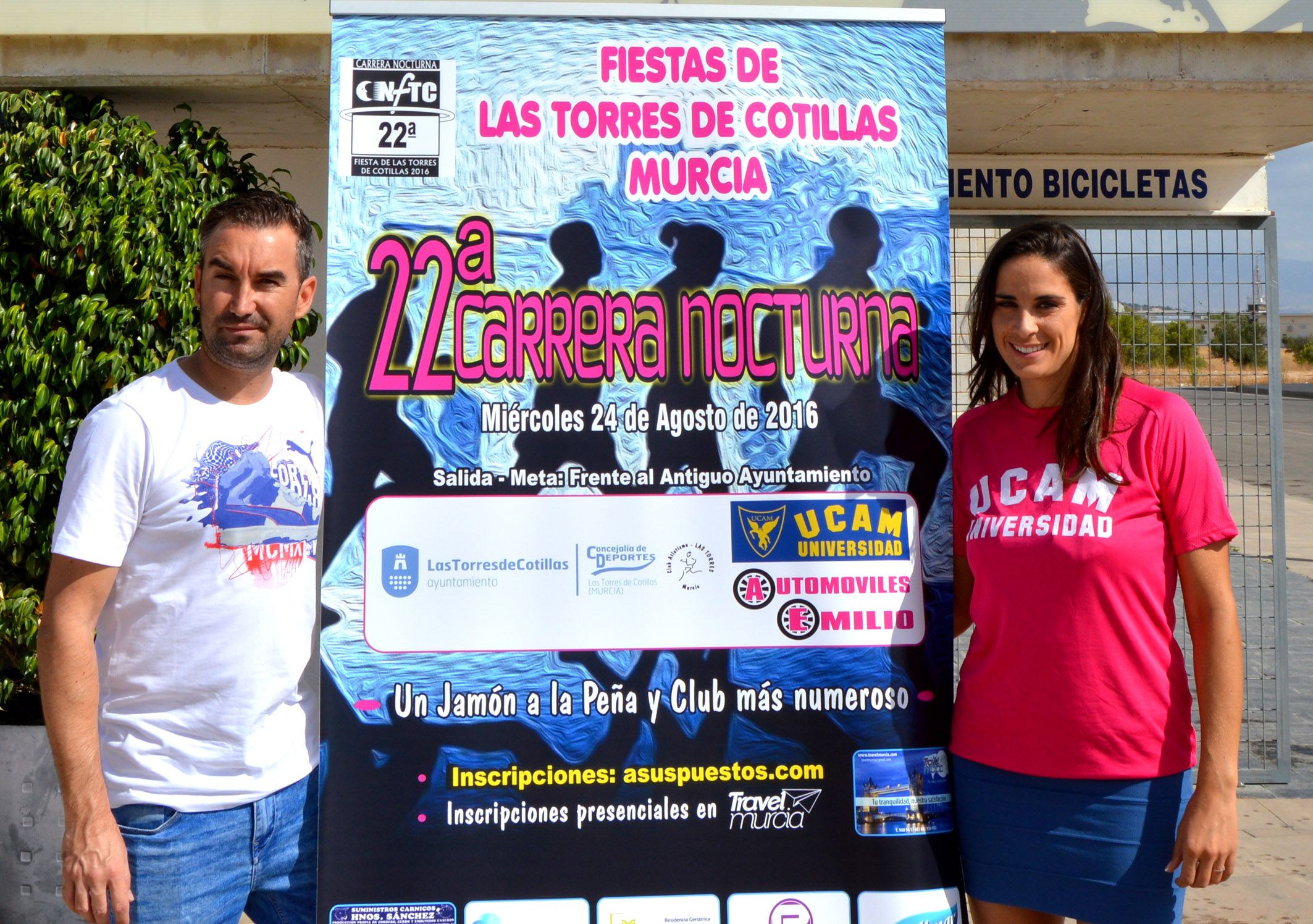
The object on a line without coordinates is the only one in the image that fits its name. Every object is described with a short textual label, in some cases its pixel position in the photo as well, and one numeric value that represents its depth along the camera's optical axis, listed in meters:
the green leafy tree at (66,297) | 3.21
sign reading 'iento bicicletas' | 4.74
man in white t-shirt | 1.79
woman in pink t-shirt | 1.92
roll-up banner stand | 2.08
